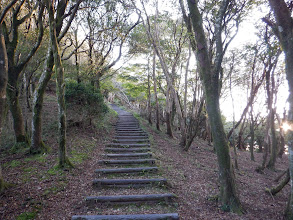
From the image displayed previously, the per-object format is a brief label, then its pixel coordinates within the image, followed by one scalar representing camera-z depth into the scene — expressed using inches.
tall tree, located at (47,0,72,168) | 197.8
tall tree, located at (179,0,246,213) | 158.2
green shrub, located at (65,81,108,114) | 336.2
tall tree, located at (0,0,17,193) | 138.1
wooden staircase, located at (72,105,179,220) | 141.9
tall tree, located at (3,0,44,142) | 242.1
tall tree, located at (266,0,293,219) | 120.0
